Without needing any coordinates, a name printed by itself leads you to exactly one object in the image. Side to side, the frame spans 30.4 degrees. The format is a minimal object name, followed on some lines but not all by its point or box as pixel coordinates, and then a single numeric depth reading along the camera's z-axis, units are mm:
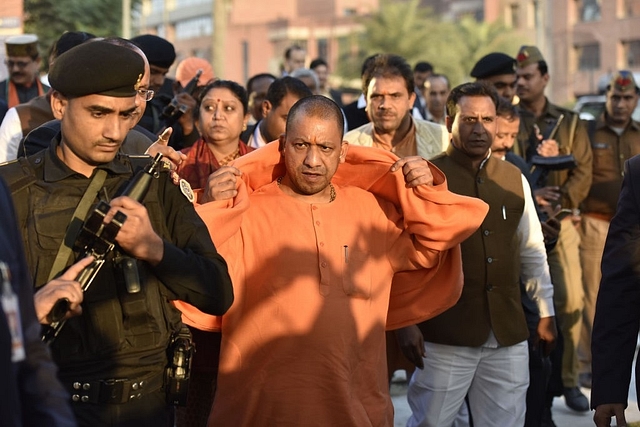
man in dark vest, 6379
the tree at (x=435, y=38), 52375
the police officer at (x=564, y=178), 8961
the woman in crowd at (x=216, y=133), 6664
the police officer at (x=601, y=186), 10094
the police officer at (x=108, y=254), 4039
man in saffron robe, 5047
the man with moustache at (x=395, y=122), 7324
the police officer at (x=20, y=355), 2615
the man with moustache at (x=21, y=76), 9837
